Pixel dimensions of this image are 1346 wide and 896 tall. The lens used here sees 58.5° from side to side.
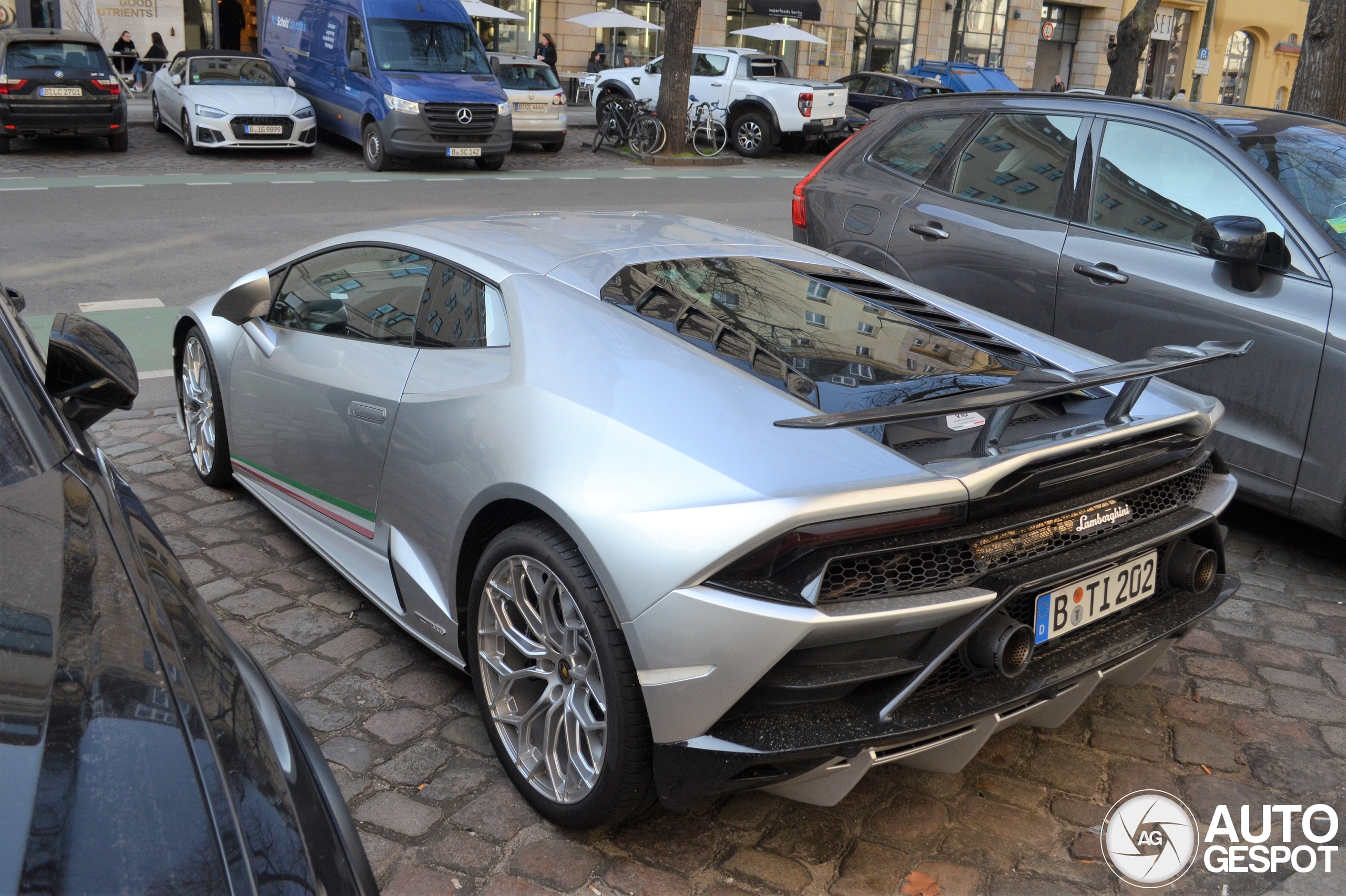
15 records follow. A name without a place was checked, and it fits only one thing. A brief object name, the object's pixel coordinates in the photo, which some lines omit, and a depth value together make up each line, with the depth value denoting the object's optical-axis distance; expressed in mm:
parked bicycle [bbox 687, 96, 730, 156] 22562
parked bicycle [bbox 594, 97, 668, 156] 21266
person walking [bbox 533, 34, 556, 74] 29750
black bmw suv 16391
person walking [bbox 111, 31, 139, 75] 26812
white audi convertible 17000
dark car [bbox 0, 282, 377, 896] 1438
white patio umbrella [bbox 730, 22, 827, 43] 31297
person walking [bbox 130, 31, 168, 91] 26828
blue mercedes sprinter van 16609
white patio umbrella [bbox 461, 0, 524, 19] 26891
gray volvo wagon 4344
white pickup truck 22719
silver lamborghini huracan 2443
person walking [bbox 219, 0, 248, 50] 30688
